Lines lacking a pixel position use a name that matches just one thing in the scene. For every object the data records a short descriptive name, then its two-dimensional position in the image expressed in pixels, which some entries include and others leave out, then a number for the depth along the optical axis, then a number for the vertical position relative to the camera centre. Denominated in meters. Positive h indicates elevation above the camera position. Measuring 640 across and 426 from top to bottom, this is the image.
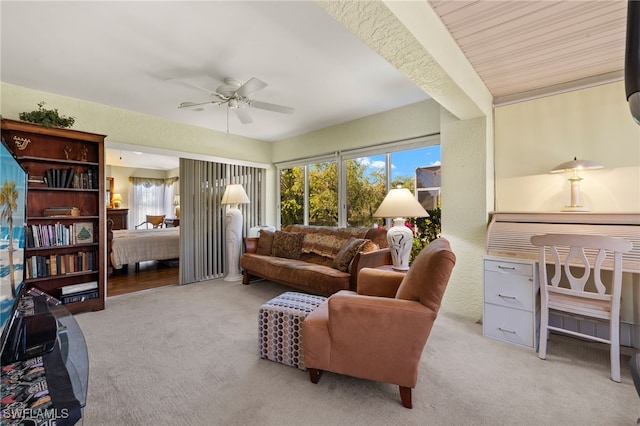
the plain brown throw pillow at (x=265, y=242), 4.13 -0.48
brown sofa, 2.87 -0.58
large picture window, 3.48 +0.48
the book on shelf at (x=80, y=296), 2.89 -0.94
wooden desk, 2.01 -0.21
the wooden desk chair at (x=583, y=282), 1.78 -0.53
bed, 4.39 -0.59
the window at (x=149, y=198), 7.71 +0.47
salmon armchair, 1.43 -0.70
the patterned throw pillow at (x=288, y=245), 3.84 -0.49
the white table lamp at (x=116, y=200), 7.30 +0.37
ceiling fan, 2.51 +1.15
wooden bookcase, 2.78 +0.09
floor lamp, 4.28 -0.29
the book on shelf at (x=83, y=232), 3.07 -0.22
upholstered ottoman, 1.89 -0.88
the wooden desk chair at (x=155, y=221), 7.55 -0.23
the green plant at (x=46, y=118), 2.69 +1.01
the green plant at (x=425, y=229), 3.46 -0.24
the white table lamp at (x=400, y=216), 2.69 -0.03
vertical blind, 4.20 -0.05
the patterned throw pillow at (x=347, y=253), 2.96 -0.48
